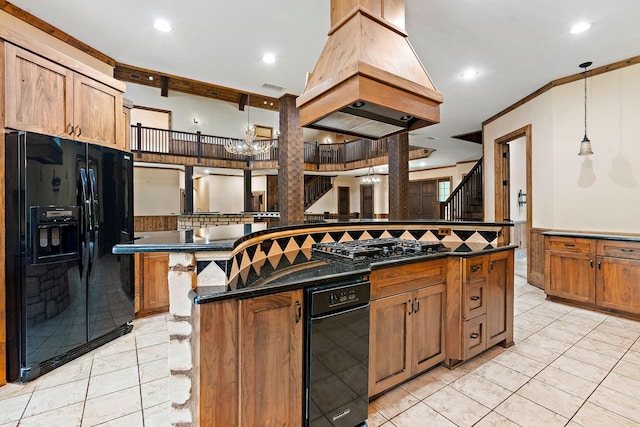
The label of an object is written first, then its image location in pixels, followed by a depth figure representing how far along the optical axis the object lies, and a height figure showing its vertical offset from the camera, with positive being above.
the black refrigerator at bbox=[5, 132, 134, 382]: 2.09 -0.30
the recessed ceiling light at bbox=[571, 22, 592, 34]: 2.77 +1.77
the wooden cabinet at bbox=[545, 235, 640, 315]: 3.13 -0.73
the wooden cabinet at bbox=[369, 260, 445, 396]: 1.78 -0.75
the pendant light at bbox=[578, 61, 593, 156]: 3.54 +0.79
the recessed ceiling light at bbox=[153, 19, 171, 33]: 2.70 +1.78
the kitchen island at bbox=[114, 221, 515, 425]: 1.22 -0.55
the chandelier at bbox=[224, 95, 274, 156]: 8.02 +1.86
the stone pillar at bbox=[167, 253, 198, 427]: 1.25 -0.58
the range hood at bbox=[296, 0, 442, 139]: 1.69 +0.81
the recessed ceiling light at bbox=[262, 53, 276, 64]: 3.33 +1.80
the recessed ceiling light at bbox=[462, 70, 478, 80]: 3.75 +1.79
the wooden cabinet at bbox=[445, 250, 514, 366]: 2.16 -0.74
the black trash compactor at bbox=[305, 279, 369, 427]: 1.43 -0.75
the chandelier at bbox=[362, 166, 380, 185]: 9.74 +1.06
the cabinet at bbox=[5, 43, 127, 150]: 2.09 +0.92
